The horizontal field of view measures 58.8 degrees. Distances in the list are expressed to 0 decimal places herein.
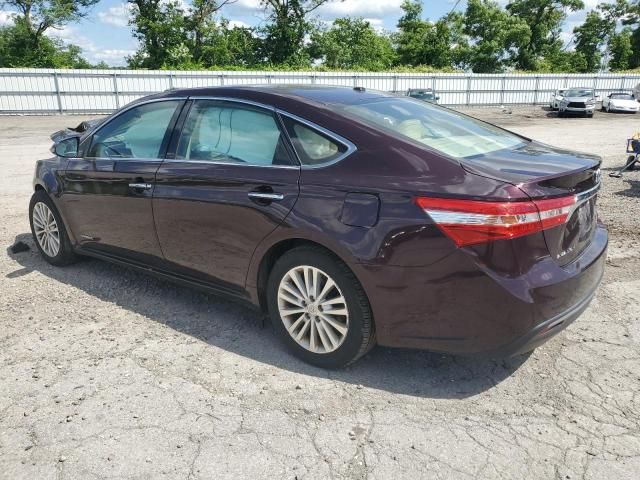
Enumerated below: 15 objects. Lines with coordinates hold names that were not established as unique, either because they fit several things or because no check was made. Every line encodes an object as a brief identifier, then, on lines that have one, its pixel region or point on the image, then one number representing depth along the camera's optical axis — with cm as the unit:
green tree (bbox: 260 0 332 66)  4178
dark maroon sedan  275
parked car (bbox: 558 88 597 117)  2989
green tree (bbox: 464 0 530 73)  5072
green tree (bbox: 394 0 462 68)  4819
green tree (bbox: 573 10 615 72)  5925
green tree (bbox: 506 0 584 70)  5609
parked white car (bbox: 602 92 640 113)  3259
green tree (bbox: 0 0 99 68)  3700
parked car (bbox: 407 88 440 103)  2786
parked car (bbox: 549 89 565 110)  3177
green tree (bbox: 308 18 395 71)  4353
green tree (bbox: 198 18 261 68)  3947
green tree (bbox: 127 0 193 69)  3744
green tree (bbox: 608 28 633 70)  5744
